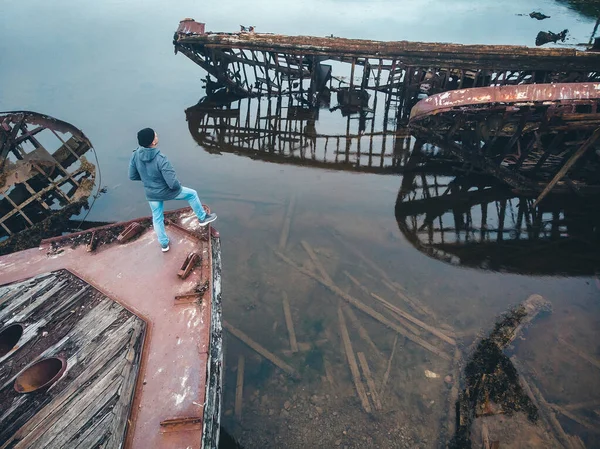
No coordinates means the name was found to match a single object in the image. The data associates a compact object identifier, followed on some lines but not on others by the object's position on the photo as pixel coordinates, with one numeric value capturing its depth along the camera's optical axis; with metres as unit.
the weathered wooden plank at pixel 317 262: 7.11
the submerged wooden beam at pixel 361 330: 5.81
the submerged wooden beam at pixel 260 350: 5.54
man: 4.48
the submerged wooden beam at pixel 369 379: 5.10
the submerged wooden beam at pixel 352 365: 5.11
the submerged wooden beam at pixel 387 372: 5.29
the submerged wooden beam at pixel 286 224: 8.00
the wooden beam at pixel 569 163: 7.48
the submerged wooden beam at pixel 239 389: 5.05
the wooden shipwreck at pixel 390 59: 11.71
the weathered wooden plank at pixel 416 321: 5.92
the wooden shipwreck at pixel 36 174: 7.83
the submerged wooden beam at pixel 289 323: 5.90
